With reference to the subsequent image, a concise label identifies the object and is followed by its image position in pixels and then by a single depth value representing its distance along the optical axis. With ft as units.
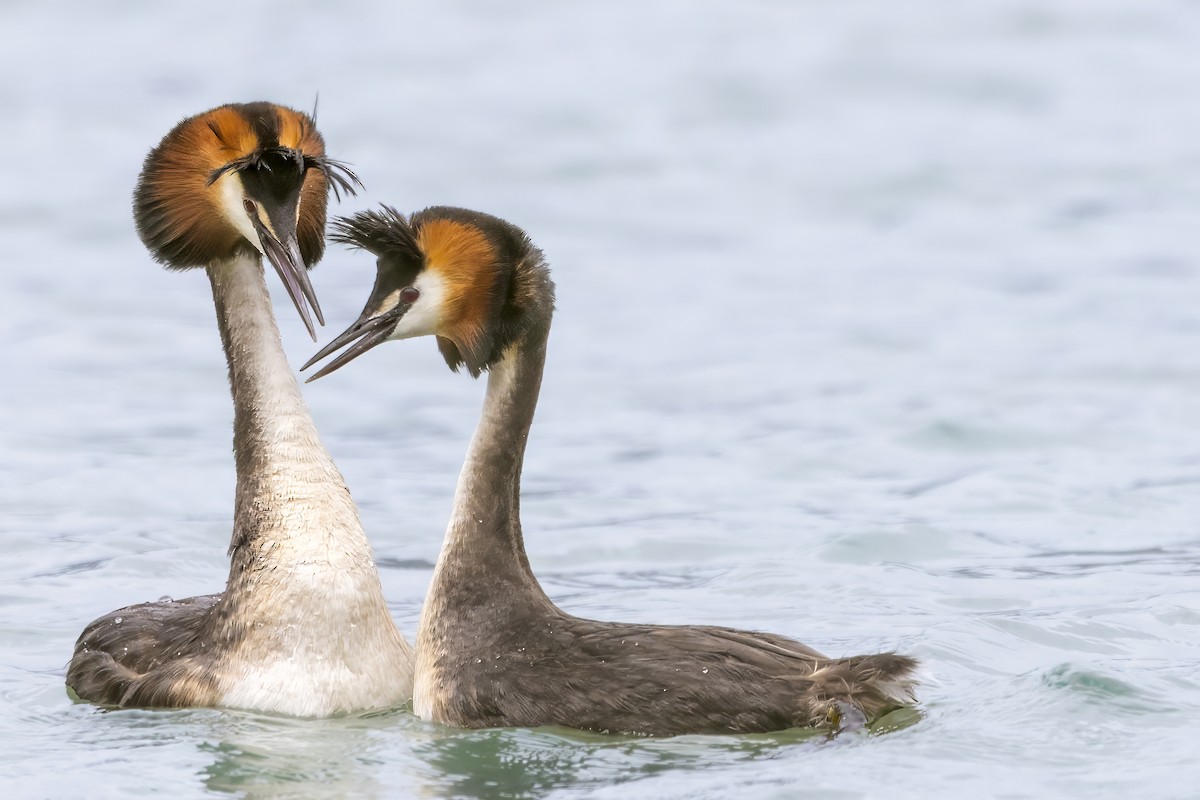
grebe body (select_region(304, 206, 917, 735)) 50.78
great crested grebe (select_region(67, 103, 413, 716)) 55.11
